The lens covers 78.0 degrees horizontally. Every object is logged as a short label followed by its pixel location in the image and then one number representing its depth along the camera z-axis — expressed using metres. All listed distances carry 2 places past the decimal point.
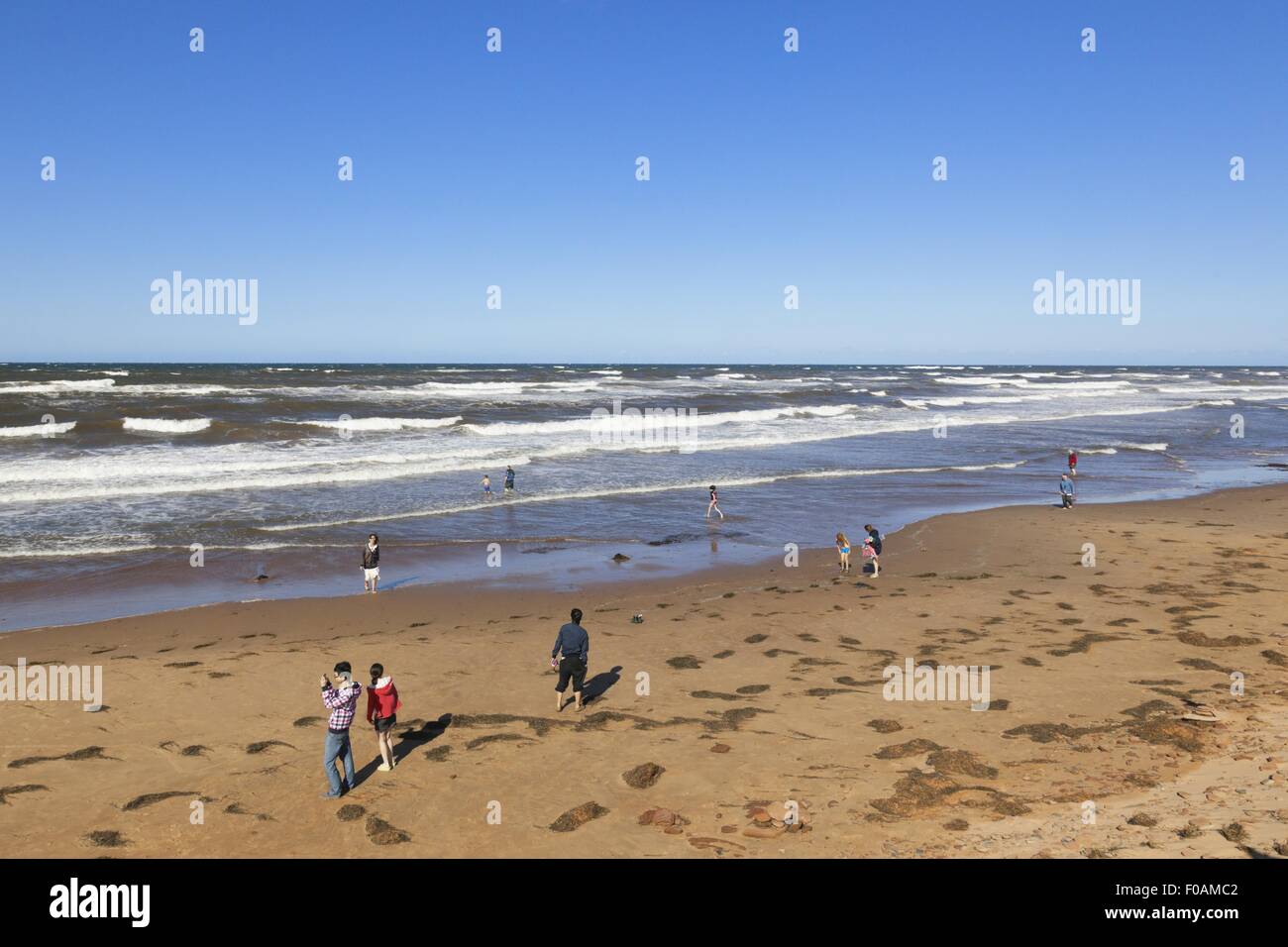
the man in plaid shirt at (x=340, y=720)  8.29
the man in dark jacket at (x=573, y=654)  10.46
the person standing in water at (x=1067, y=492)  25.41
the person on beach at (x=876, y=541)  17.79
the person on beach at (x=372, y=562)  16.50
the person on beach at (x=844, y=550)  18.14
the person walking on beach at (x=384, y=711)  8.96
